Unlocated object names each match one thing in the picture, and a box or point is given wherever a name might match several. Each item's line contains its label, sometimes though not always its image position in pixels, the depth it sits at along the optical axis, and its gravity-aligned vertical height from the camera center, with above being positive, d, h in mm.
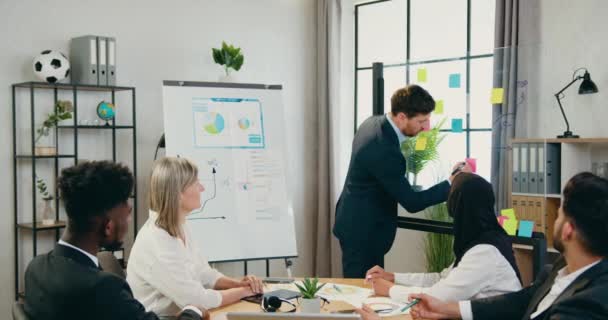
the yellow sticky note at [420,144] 4441 -45
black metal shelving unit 4395 -109
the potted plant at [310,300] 2502 -598
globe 4660 +181
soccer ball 4383 +459
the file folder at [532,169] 4176 -197
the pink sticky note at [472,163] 4180 -160
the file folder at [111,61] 4617 +517
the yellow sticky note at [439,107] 4441 +195
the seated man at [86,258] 1847 -337
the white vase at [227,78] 5203 +452
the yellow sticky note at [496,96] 4316 +260
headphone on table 2602 -641
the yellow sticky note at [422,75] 4543 +414
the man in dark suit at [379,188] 3715 -283
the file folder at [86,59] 4520 +520
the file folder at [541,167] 4145 -183
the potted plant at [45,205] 4434 -442
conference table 2584 -681
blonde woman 2643 -468
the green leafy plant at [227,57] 5254 +622
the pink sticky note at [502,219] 4135 -500
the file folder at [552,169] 4145 -195
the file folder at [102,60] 4574 +519
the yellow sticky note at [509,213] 4086 -456
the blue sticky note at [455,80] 4402 +368
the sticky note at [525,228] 3928 -535
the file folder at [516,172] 4254 -219
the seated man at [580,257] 1851 -350
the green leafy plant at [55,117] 4398 +130
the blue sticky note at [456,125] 4375 +77
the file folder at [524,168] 4219 -193
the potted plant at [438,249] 4850 -811
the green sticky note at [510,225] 4014 -529
